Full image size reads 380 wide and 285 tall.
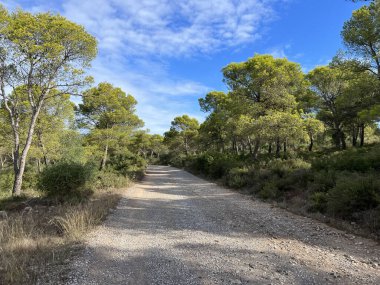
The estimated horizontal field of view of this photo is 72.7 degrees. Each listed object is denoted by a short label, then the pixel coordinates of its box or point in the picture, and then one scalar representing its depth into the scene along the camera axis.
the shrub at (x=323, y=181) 8.90
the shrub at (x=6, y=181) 20.88
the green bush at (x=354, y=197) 6.50
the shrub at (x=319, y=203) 7.67
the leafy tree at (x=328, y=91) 25.86
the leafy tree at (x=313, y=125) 14.67
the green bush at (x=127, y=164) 21.00
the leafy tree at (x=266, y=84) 16.11
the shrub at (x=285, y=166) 12.50
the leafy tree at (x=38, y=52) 12.95
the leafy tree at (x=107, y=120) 21.66
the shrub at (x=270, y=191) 10.53
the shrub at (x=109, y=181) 14.38
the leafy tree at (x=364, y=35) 13.35
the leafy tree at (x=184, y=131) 47.03
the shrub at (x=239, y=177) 13.99
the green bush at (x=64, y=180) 11.32
